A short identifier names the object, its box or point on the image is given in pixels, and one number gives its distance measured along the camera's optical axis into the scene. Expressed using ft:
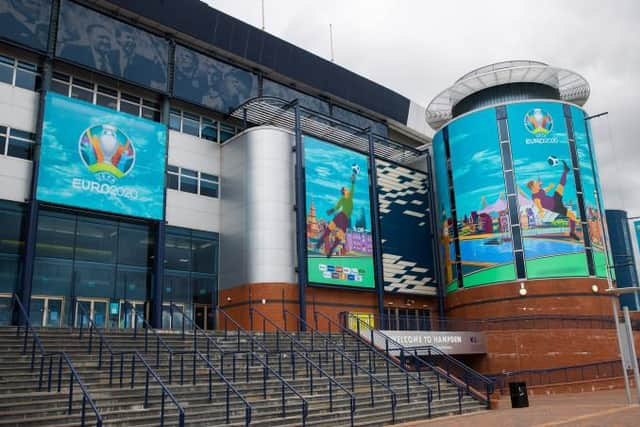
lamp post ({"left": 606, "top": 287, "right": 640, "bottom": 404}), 55.62
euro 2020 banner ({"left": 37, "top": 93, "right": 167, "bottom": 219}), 85.61
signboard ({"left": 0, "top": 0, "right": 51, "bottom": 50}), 84.94
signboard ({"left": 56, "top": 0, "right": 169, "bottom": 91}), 91.25
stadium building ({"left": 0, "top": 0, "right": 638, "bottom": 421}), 86.48
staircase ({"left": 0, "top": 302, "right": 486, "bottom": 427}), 43.62
